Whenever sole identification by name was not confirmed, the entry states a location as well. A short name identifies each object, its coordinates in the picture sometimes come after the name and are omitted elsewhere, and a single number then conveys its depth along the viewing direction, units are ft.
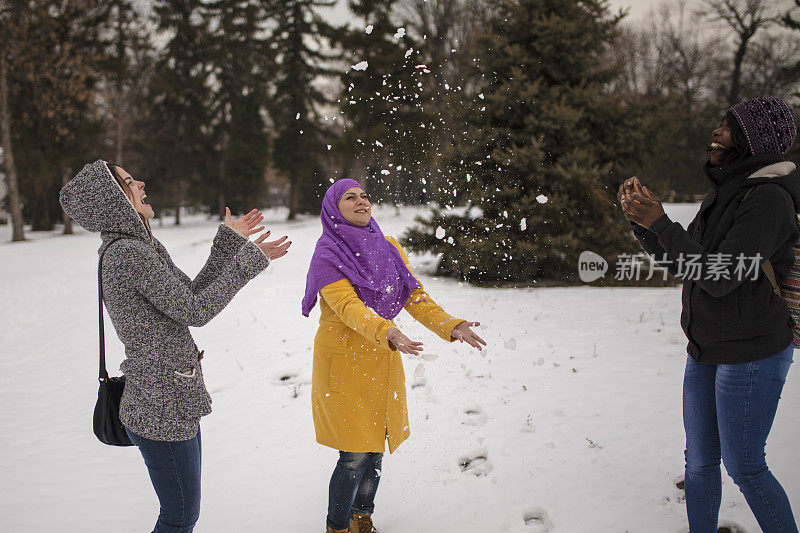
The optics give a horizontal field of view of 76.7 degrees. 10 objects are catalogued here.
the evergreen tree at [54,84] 66.49
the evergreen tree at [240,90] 104.94
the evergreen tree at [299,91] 97.45
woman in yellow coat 8.50
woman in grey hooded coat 6.74
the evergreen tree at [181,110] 104.78
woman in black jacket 7.02
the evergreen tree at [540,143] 29.84
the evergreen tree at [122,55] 77.66
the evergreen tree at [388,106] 21.04
